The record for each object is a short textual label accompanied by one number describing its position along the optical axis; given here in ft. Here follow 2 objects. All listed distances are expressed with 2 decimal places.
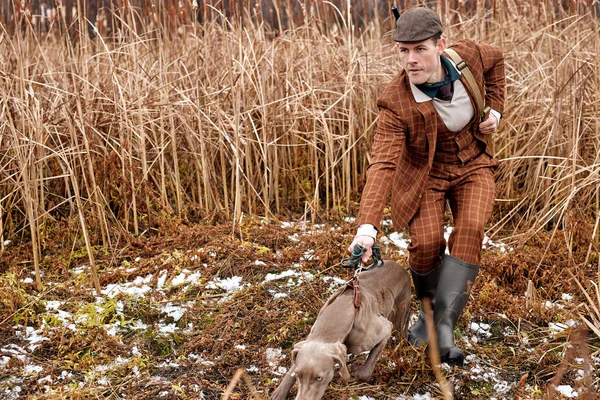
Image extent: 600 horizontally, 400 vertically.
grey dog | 8.84
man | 11.09
